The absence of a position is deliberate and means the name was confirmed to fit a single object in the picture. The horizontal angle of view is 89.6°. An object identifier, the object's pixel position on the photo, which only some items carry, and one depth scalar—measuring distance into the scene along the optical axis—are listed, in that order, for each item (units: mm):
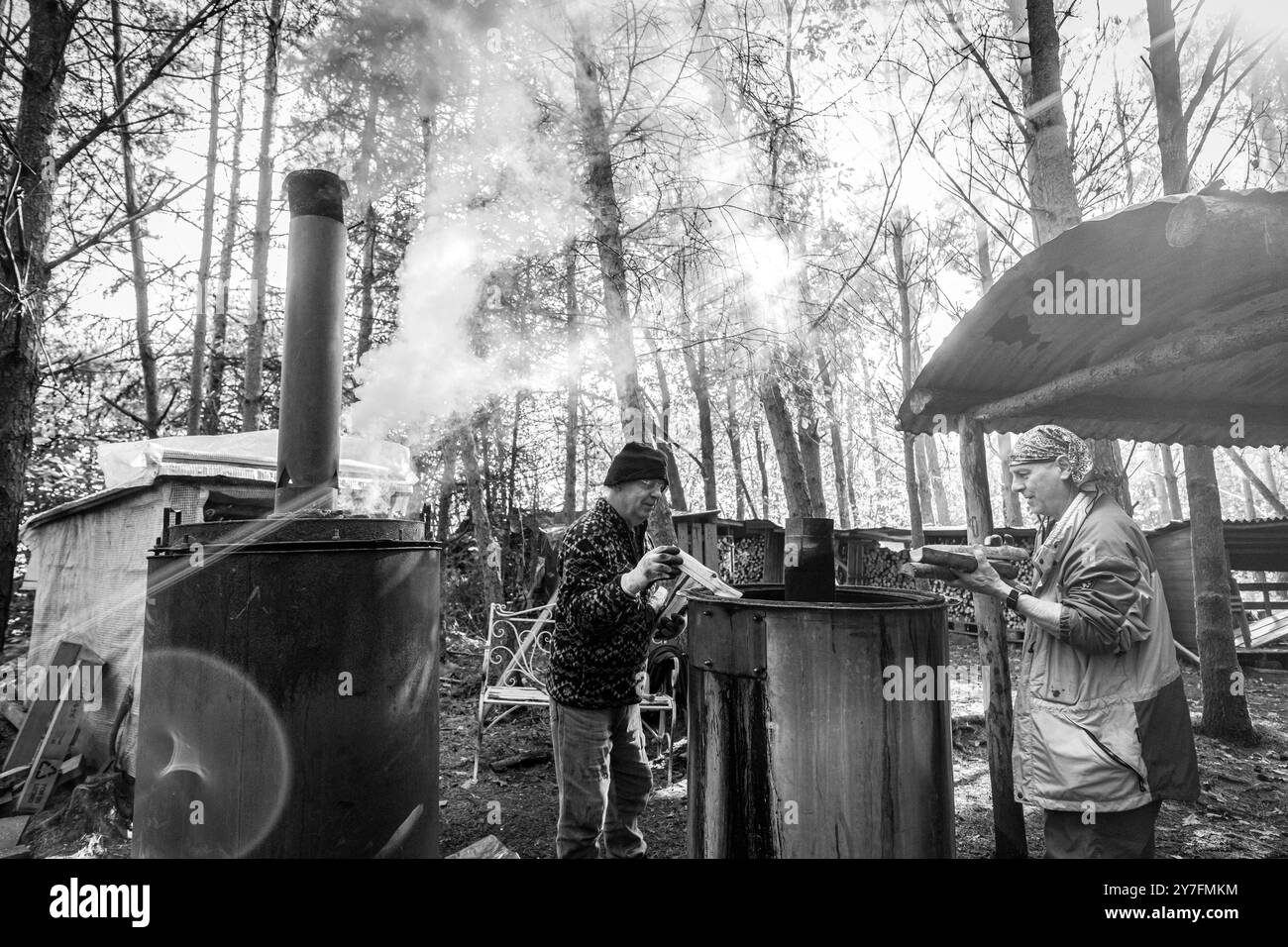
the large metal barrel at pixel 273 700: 2664
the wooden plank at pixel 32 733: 5430
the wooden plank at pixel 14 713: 6332
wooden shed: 10125
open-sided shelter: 2734
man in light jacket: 2271
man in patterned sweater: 2879
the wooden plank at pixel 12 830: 4398
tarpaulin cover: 5734
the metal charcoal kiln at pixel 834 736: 2314
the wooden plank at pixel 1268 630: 9914
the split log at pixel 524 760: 5618
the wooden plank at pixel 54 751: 4996
